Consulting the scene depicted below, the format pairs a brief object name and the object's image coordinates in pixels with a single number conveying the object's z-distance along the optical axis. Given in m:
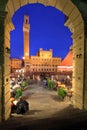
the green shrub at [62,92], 7.73
